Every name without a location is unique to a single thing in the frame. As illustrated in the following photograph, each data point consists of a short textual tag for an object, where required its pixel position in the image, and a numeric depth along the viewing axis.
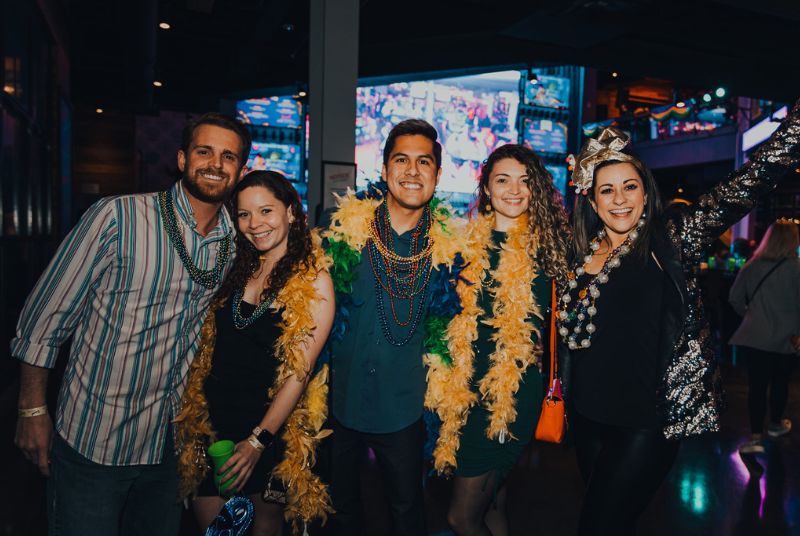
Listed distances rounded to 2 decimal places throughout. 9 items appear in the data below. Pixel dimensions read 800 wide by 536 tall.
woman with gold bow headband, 1.58
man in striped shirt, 1.36
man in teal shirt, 1.68
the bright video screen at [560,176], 12.70
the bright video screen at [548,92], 12.12
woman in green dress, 1.76
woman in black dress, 1.56
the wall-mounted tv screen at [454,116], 10.88
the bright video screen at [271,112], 11.40
